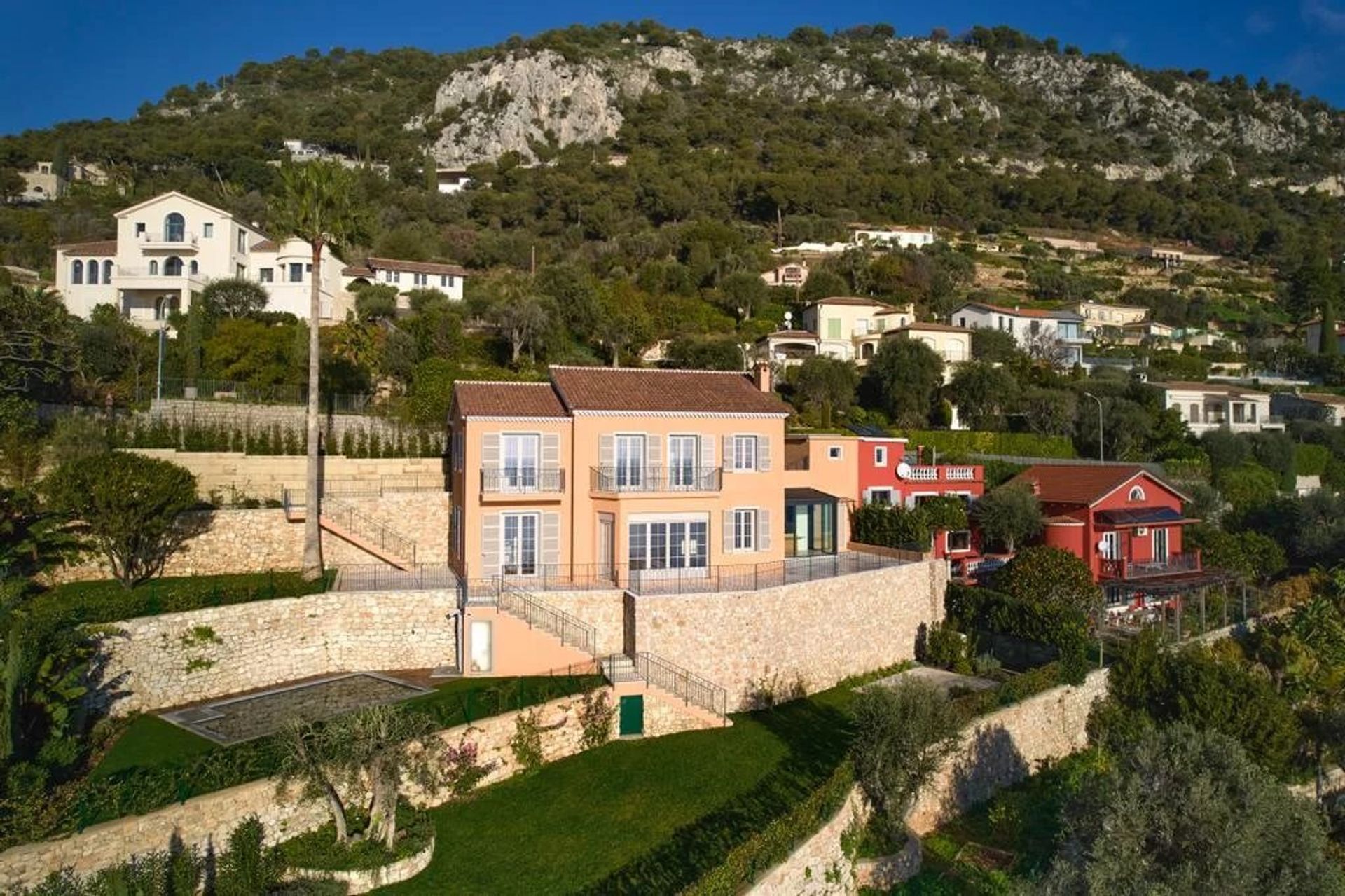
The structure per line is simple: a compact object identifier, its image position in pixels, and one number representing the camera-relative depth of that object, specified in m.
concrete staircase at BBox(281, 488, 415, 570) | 27.34
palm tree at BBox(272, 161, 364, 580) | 25.67
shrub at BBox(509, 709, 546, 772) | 18.84
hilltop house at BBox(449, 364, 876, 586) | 25.25
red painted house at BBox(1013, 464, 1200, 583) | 35.34
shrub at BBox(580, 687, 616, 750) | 20.23
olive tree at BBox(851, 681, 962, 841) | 19.31
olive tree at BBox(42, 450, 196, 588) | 21.98
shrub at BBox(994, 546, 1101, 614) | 30.05
